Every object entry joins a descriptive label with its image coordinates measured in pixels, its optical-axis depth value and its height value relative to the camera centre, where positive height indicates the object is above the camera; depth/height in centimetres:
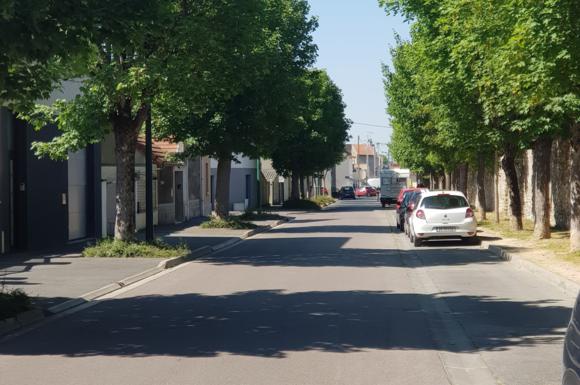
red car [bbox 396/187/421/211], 3672 -56
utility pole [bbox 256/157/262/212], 5896 +126
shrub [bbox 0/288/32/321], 1122 -152
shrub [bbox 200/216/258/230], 3481 -144
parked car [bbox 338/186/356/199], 10756 -76
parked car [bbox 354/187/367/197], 11988 -73
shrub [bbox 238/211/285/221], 4297 -149
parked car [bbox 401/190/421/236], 2734 -67
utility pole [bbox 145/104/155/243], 2212 -1
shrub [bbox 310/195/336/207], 7381 -123
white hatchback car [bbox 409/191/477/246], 2500 -94
